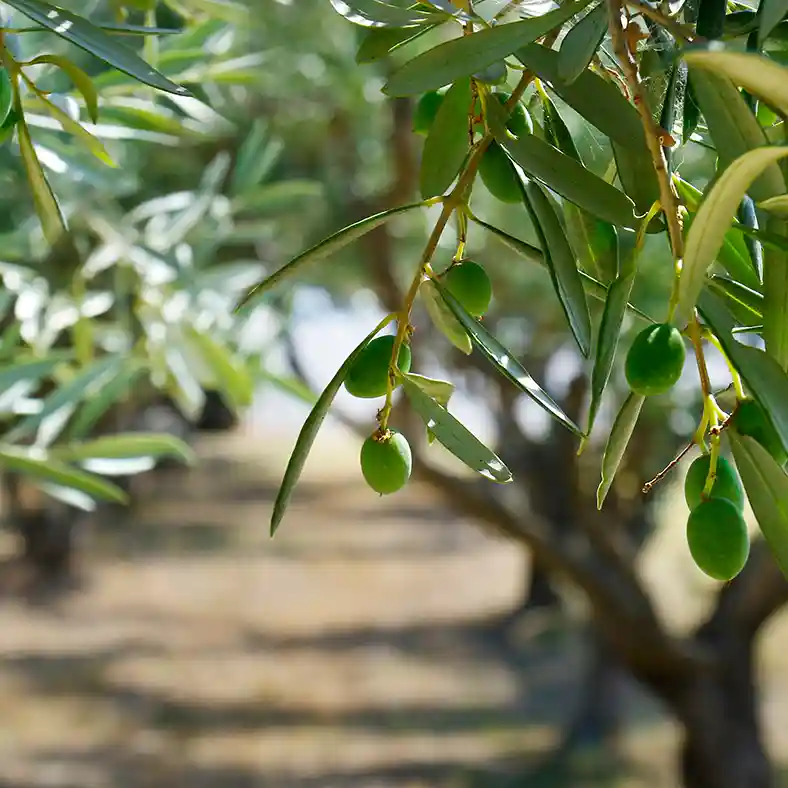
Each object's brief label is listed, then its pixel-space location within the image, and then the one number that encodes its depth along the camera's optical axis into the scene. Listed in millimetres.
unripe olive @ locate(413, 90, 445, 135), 919
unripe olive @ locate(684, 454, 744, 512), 825
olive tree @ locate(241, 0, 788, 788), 775
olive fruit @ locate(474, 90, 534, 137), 856
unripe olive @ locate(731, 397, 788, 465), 804
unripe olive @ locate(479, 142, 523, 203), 844
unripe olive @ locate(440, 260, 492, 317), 858
